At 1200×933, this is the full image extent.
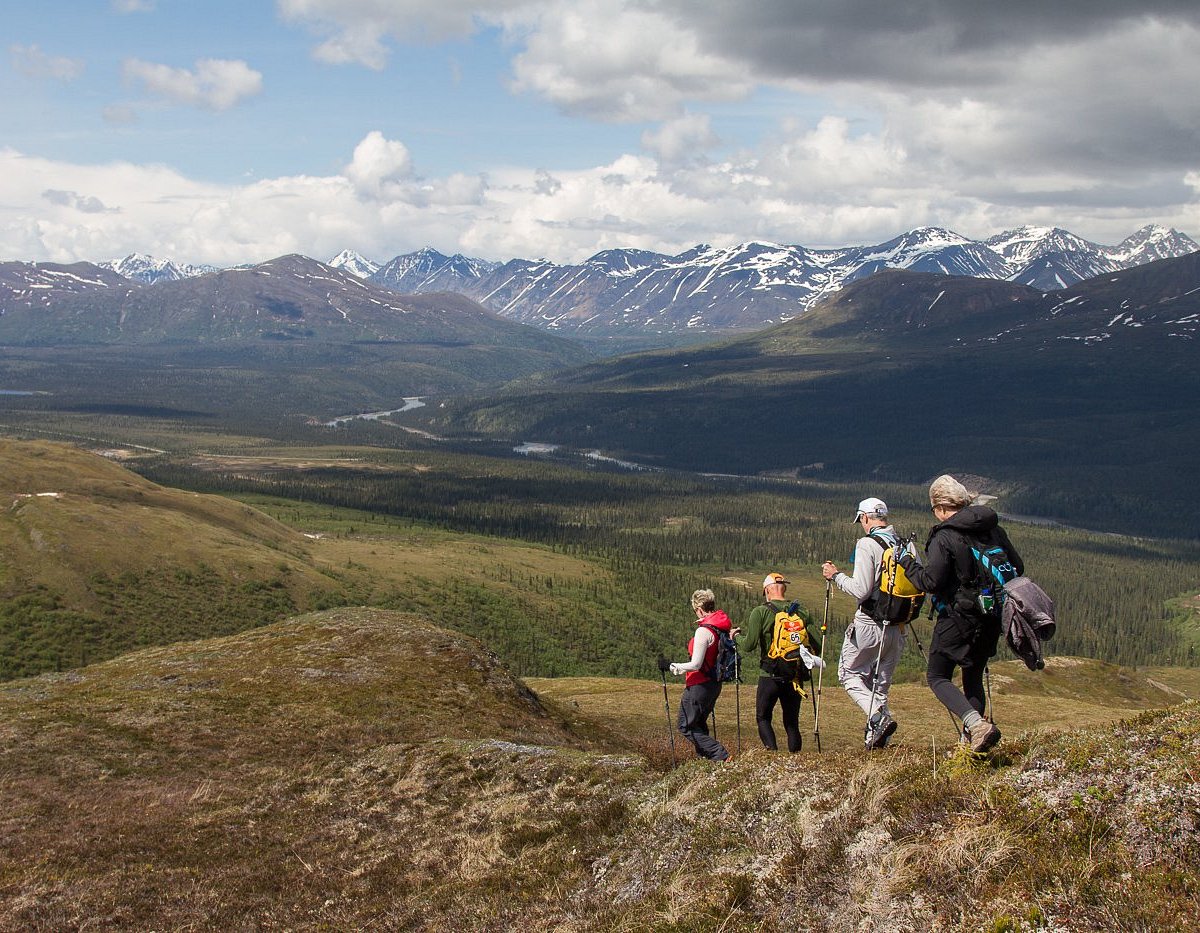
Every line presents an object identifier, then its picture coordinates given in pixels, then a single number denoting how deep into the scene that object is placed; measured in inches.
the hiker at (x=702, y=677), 831.7
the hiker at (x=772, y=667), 808.9
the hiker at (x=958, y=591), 608.1
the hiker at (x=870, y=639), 695.7
